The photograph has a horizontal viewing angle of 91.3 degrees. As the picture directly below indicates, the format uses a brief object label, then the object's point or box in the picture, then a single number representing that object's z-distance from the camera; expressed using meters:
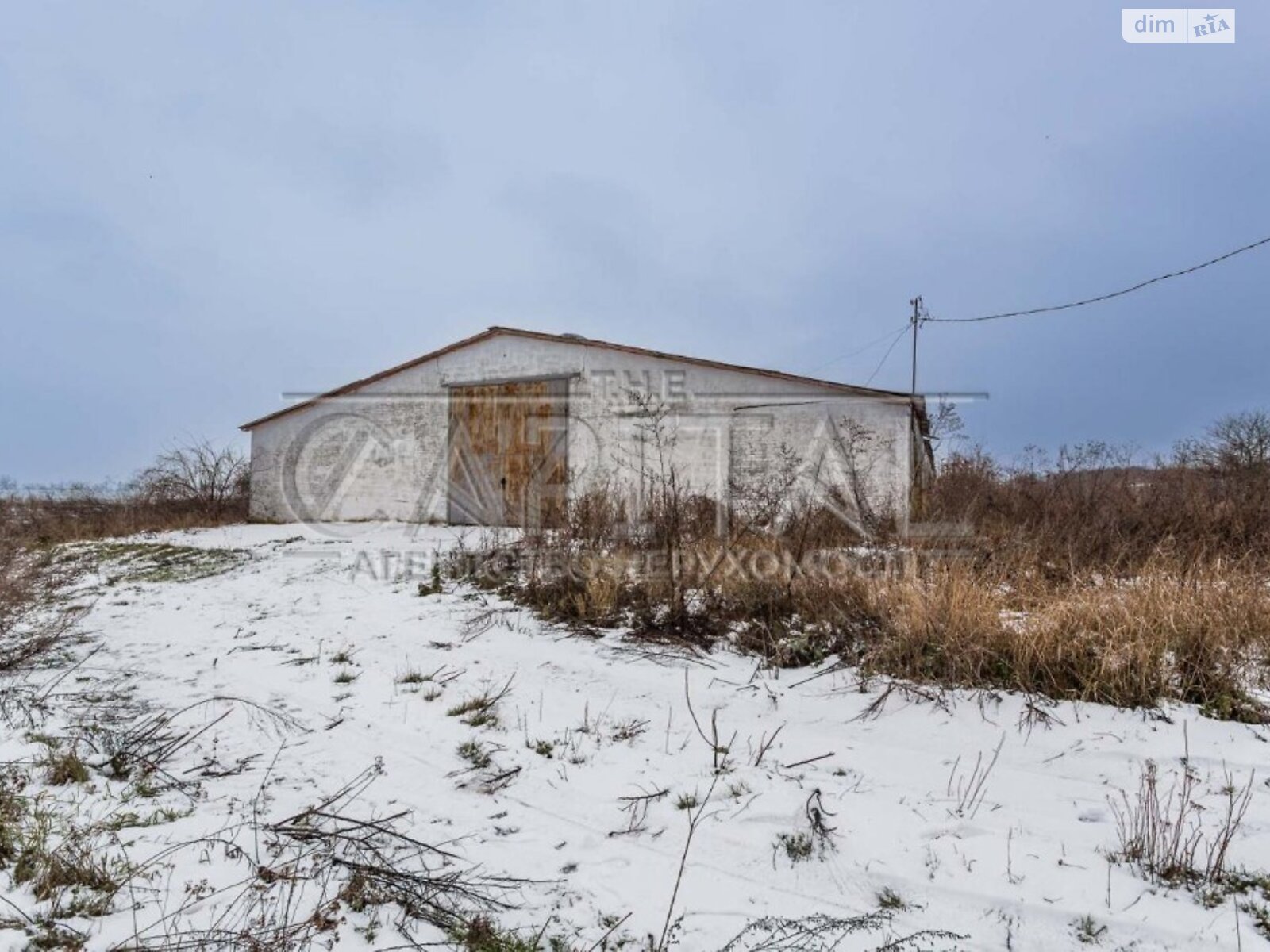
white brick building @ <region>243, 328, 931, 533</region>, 11.07
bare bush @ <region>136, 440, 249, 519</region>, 17.56
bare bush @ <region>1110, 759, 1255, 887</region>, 2.22
